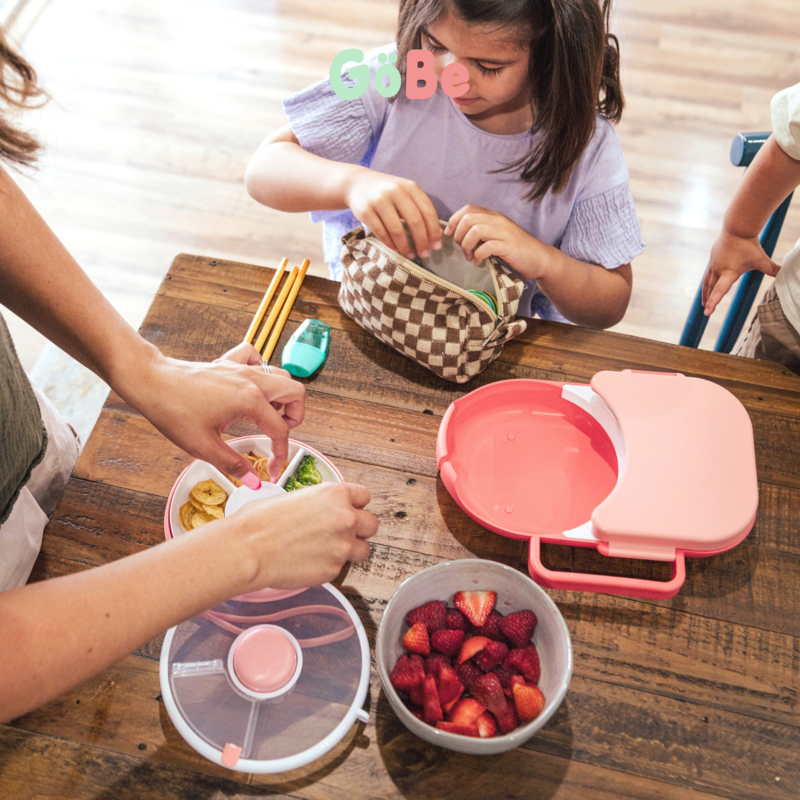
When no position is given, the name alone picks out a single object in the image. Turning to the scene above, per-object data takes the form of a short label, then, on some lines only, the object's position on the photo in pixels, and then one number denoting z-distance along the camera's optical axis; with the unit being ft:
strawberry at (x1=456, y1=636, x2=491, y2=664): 2.31
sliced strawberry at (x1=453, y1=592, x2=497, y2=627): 2.37
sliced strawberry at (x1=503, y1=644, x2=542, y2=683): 2.27
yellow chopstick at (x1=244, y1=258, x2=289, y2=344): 3.17
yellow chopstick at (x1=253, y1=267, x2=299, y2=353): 3.15
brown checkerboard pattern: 2.92
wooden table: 2.19
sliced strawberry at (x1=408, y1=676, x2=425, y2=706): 2.20
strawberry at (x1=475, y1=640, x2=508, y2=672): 2.29
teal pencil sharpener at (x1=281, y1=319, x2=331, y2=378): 3.06
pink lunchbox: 2.52
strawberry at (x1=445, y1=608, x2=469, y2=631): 2.36
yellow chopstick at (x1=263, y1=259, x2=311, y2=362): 3.14
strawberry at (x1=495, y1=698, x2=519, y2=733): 2.14
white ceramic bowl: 2.01
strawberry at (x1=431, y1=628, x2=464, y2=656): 2.30
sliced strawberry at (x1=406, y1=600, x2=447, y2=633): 2.34
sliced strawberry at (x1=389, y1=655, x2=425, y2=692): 2.18
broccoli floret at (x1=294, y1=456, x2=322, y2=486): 2.73
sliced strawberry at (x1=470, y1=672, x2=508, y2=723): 2.17
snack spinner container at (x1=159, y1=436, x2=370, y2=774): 2.13
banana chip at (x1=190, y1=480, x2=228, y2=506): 2.60
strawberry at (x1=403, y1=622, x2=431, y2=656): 2.30
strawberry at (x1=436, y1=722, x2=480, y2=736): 2.13
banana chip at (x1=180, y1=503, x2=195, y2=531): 2.58
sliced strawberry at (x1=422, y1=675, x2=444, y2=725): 2.14
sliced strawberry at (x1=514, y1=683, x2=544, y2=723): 2.13
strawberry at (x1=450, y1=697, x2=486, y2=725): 2.17
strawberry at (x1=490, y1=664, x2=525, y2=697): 2.25
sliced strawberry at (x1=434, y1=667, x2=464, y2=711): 2.21
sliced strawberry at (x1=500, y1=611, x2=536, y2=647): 2.31
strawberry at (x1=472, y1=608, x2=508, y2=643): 2.35
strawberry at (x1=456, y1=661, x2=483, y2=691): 2.27
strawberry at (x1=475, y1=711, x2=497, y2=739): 2.13
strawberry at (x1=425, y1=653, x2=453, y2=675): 2.26
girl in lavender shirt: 2.87
